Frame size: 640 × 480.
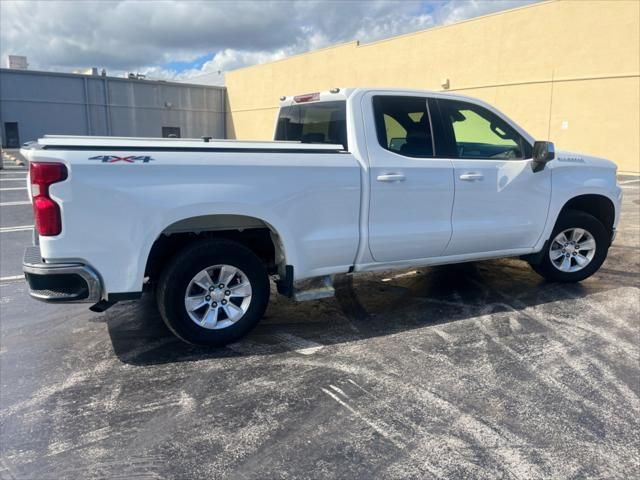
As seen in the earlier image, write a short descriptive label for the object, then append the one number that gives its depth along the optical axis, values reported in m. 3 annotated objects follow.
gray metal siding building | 32.59
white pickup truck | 3.64
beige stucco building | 19.00
